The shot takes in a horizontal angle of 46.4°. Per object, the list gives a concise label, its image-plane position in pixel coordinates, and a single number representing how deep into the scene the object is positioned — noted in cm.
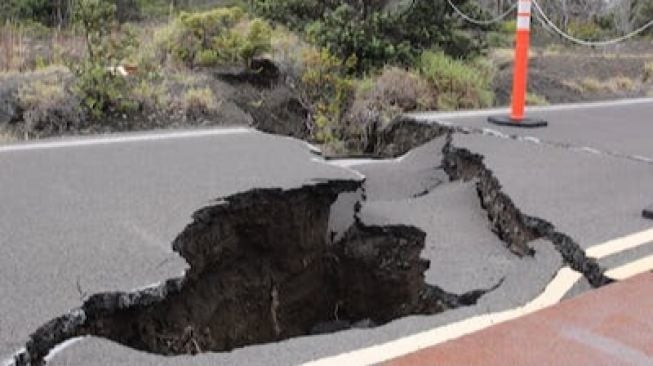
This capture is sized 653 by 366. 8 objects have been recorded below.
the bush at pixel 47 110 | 811
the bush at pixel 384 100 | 898
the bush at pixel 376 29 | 1082
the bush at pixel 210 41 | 1045
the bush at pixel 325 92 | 911
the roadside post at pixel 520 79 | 822
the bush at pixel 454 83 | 1014
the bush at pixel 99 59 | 842
